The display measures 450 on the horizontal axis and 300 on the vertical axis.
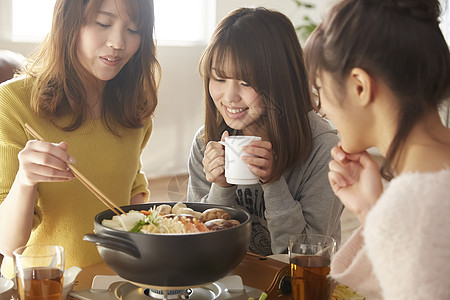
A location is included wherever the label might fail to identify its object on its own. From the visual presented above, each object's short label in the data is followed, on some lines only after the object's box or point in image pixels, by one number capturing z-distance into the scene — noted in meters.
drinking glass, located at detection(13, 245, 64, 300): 1.03
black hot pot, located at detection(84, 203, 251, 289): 0.97
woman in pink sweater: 0.86
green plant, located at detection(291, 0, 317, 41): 5.70
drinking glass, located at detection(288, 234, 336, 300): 1.13
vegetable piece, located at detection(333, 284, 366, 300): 1.17
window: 4.56
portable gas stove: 1.11
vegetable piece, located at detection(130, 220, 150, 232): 1.09
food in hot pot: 1.09
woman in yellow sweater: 1.54
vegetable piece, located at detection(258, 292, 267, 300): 1.10
